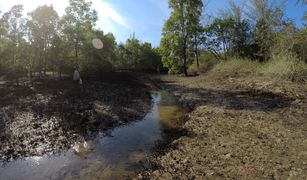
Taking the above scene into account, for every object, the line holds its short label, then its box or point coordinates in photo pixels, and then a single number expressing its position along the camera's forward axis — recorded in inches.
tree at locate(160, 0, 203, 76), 923.5
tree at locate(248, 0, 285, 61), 675.8
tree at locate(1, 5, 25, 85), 603.7
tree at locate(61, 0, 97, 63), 773.8
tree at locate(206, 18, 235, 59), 1008.4
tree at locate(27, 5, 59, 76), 680.2
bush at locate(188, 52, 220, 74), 1019.9
